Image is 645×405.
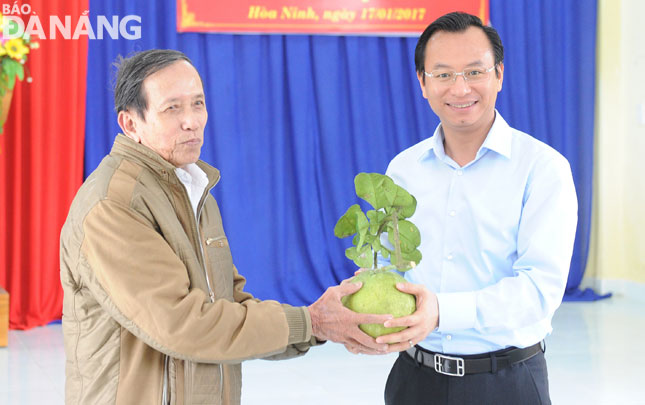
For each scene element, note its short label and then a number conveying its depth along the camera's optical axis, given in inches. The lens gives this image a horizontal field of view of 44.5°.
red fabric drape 197.9
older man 56.1
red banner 210.4
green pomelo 57.3
